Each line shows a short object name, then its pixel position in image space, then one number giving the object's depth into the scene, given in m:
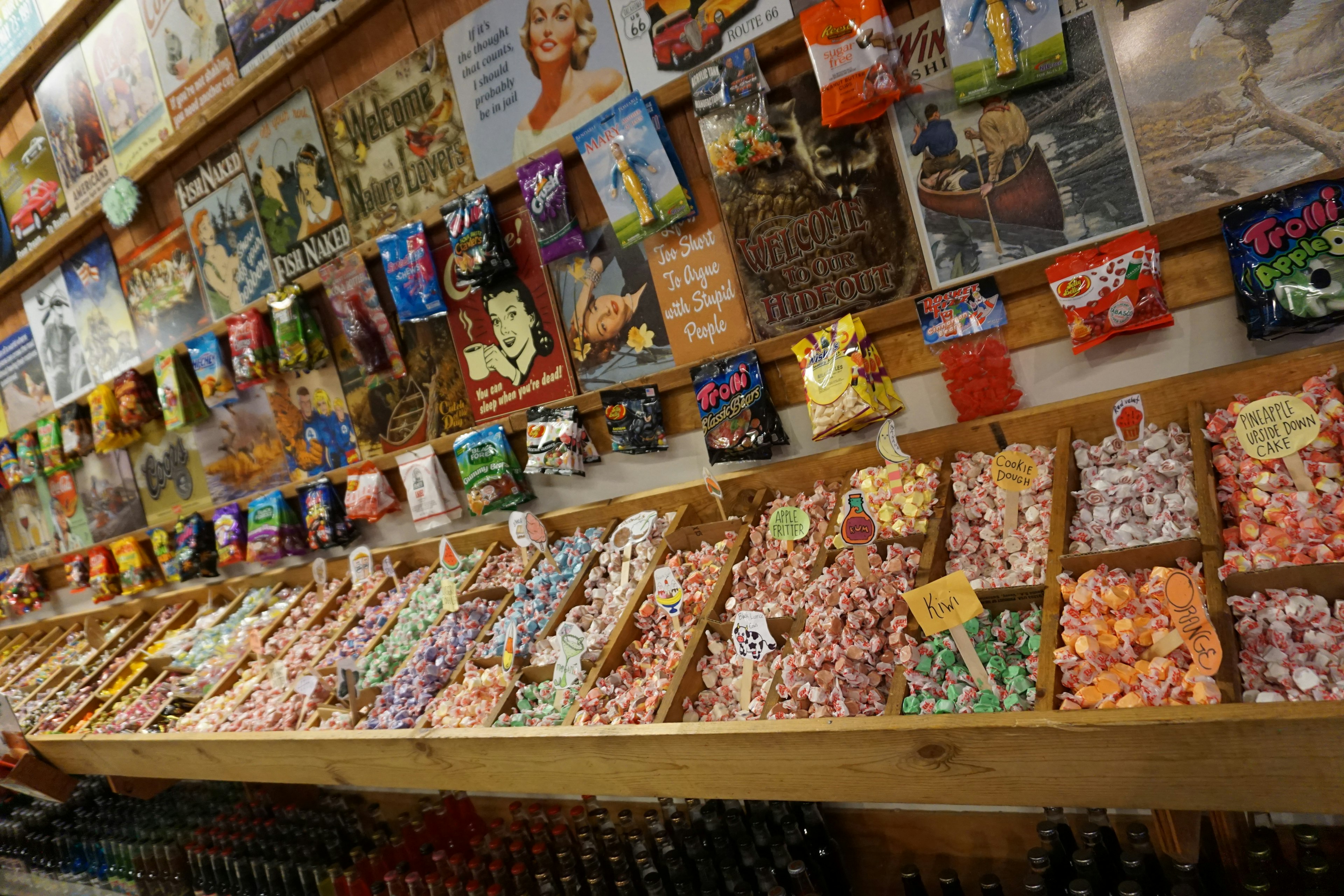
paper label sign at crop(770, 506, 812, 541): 2.00
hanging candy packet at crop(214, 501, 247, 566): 3.97
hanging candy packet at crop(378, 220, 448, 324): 3.11
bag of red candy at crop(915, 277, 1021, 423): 2.12
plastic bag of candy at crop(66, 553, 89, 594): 4.88
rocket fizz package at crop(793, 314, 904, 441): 2.24
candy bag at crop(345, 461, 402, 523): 3.45
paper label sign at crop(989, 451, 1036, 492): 1.75
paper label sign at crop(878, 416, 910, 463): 1.96
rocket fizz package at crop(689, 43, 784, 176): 2.29
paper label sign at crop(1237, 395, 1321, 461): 1.44
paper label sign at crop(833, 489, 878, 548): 1.76
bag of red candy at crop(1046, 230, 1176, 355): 1.89
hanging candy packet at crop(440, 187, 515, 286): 2.89
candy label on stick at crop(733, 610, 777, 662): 1.76
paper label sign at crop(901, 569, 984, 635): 1.46
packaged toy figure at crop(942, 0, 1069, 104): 1.90
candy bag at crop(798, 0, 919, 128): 2.05
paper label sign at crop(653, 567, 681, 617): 2.11
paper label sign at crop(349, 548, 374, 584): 3.37
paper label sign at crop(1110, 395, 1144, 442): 1.85
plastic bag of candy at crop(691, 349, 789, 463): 2.45
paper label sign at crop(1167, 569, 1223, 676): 1.25
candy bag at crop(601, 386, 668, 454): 2.73
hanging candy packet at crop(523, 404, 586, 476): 2.86
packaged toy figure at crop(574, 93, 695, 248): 2.49
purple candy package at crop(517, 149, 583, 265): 2.74
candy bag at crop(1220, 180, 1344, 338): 1.67
